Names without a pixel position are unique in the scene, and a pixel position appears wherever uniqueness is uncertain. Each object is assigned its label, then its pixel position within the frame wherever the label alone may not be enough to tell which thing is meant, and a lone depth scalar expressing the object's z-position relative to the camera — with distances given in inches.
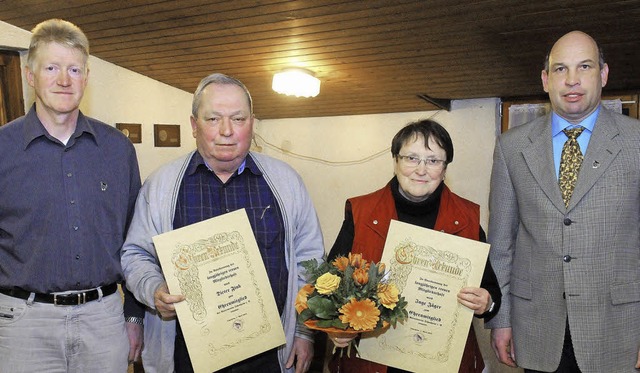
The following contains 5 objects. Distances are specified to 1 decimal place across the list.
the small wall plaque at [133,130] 204.4
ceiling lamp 182.4
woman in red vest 72.4
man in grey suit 70.0
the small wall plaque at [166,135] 216.5
